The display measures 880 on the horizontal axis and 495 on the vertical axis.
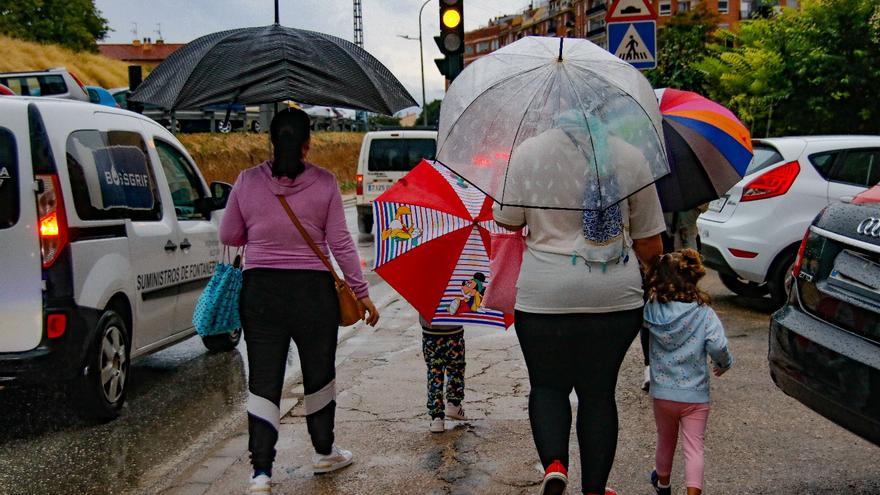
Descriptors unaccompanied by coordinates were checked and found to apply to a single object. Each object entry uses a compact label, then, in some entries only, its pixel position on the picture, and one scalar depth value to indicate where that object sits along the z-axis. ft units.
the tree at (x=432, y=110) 294.56
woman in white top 12.01
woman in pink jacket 14.88
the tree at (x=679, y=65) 75.25
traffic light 37.78
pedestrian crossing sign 35.53
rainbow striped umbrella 14.49
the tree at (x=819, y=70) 51.29
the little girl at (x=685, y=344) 13.33
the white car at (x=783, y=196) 29.37
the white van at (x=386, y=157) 61.21
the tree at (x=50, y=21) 193.16
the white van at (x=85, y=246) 18.44
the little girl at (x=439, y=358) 17.88
